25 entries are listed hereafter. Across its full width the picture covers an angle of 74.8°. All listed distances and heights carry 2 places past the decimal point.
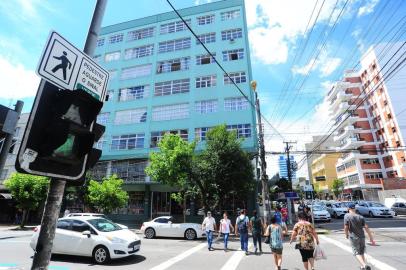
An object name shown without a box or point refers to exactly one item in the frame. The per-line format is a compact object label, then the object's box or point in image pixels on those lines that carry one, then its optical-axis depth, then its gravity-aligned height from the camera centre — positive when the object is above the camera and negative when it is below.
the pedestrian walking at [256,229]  11.45 -0.38
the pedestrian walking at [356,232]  7.28 -0.30
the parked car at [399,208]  28.93 +1.50
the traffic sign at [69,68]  2.53 +1.51
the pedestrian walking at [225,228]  12.30 -0.39
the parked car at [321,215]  24.94 +0.52
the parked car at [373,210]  26.61 +1.21
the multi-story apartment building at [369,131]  46.62 +16.99
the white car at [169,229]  15.66 -0.63
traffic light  2.19 +0.68
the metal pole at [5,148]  3.10 +0.78
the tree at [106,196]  20.86 +1.65
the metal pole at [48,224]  2.28 -0.07
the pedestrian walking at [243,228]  11.49 -0.37
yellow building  70.94 +13.64
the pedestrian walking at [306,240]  6.91 -0.50
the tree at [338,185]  56.56 +7.34
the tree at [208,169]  19.05 +3.47
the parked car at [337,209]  28.61 +1.27
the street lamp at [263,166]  15.94 +3.26
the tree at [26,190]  23.41 +2.17
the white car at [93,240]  9.35 -0.79
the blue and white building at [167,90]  26.83 +13.81
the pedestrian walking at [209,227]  12.18 -0.36
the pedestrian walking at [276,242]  7.85 -0.65
